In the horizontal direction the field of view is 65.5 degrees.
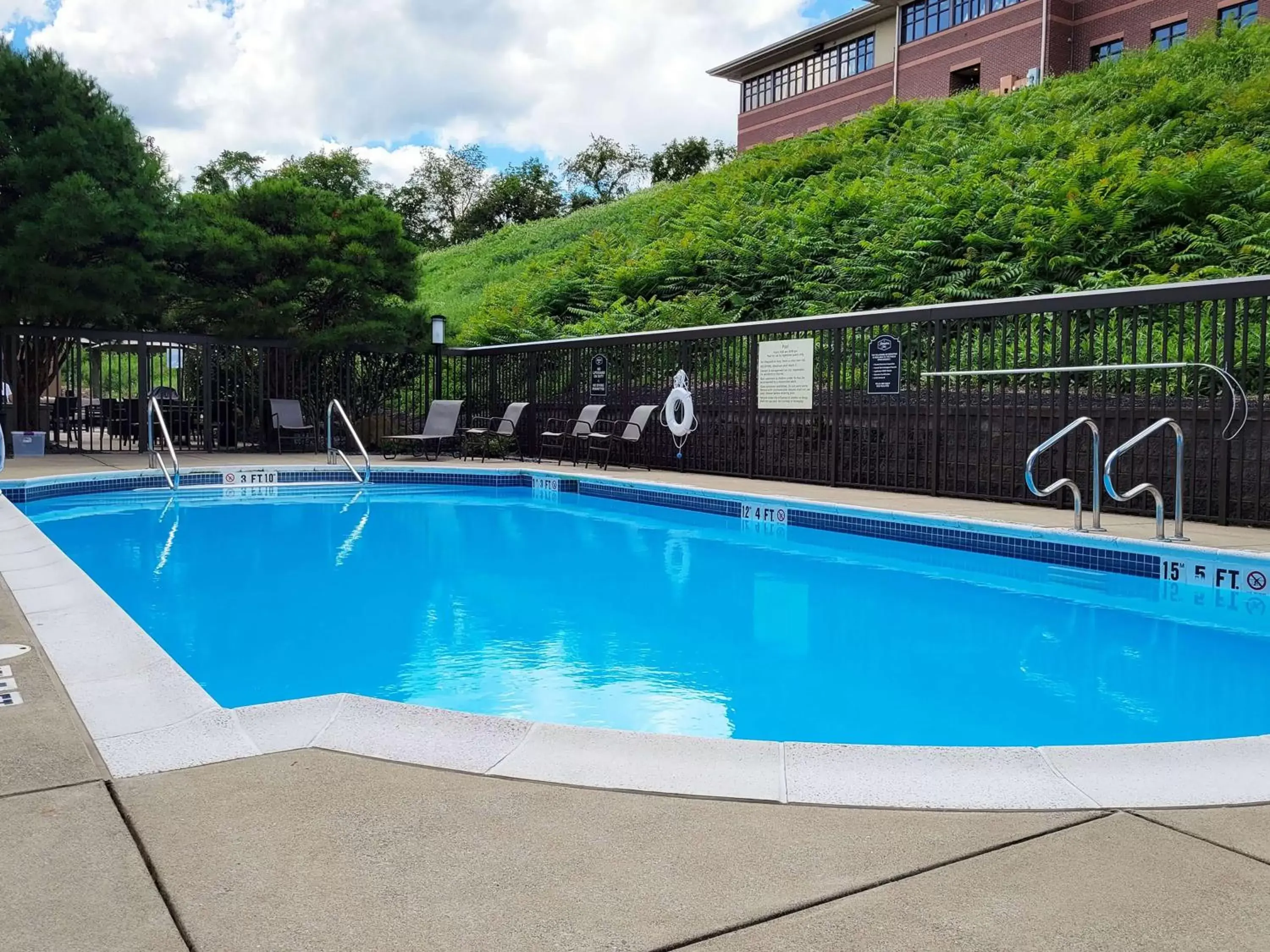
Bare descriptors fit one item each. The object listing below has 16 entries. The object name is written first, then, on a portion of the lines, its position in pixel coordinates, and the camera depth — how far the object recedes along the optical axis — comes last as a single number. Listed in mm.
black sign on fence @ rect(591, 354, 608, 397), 13500
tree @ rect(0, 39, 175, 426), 13344
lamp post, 15359
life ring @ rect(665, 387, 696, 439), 11805
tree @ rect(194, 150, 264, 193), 35250
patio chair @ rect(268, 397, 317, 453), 14695
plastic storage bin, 13898
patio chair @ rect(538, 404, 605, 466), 12945
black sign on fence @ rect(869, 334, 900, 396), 9555
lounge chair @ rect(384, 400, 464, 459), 14539
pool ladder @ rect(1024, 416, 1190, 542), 5902
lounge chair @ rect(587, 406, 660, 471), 12242
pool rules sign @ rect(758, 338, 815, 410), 10500
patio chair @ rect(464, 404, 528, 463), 14227
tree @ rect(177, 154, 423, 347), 15406
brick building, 25969
